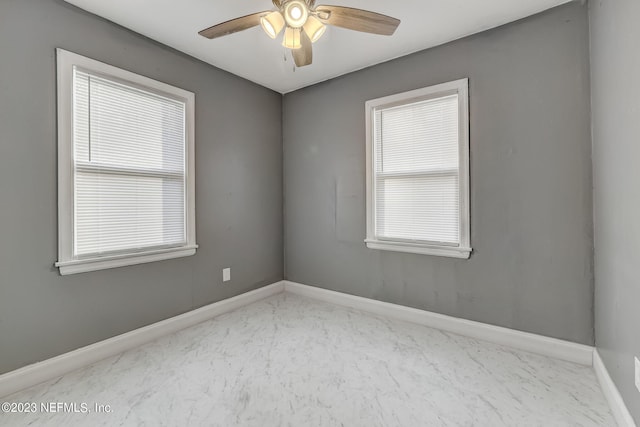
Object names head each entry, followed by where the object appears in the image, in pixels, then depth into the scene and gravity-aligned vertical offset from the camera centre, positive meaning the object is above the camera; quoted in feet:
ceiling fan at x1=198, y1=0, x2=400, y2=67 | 5.52 +3.71
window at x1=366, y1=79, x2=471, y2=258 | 8.23 +1.22
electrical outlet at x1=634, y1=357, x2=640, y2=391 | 4.27 -2.39
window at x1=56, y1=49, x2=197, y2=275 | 6.61 +1.19
